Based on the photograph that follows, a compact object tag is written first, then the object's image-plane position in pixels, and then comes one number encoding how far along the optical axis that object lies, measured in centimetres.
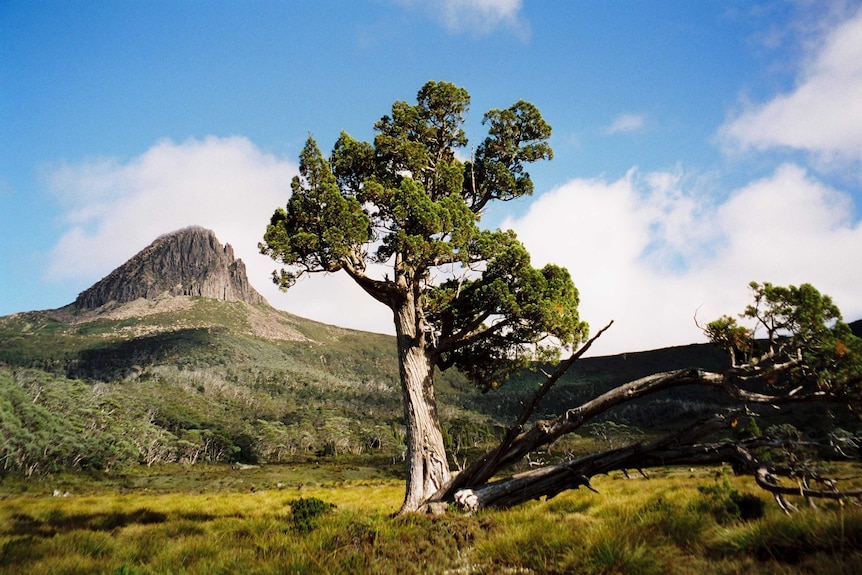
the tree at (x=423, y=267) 1039
